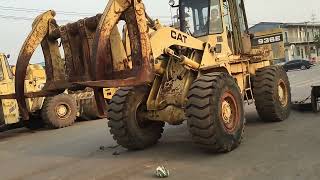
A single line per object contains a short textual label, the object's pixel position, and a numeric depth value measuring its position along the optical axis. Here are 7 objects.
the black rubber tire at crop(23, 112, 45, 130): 17.46
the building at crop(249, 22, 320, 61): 83.30
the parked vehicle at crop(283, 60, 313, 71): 55.91
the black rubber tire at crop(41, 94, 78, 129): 16.85
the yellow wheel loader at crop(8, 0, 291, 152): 7.92
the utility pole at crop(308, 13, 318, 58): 94.34
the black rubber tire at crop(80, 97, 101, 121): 18.80
